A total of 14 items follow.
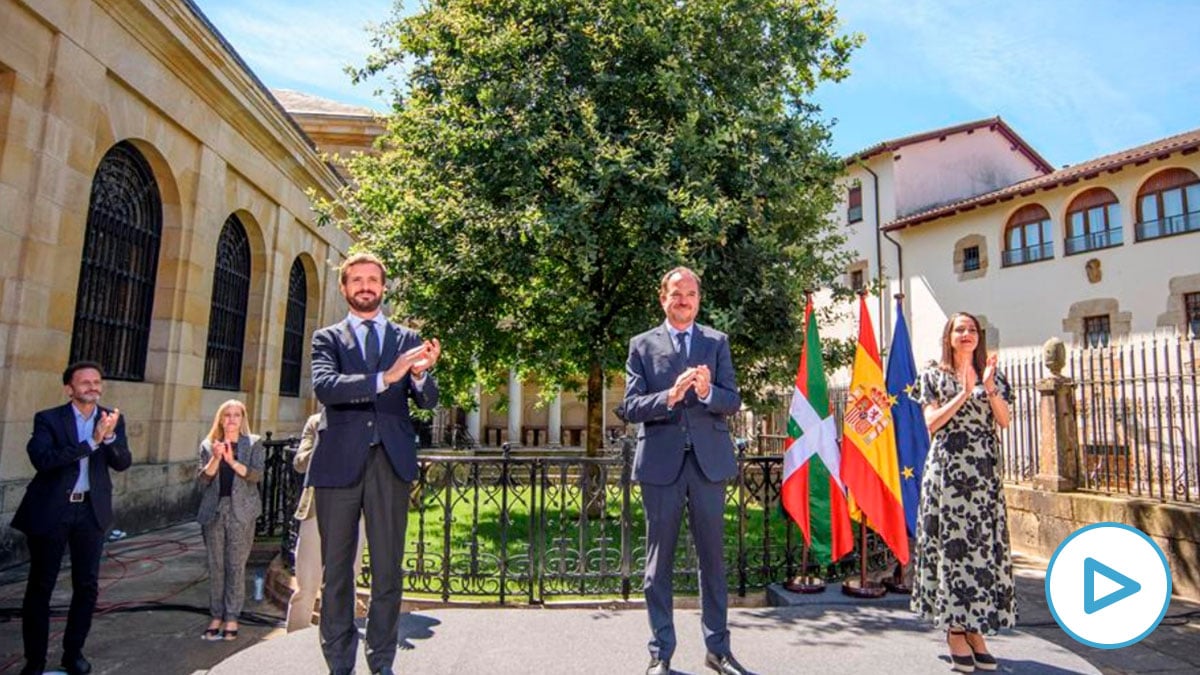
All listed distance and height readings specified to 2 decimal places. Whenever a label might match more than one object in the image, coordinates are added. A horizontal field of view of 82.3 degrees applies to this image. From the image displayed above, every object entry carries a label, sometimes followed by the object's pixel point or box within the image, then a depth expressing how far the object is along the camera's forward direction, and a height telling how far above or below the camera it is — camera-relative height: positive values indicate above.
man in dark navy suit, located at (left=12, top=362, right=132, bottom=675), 4.74 -0.71
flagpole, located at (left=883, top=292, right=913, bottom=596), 6.52 -1.45
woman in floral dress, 4.32 -0.46
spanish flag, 6.32 -0.19
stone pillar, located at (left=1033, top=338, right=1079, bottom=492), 9.85 +0.17
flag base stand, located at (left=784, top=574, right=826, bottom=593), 6.50 -1.47
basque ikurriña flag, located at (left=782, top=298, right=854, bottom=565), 6.63 -0.32
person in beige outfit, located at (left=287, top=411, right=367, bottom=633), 5.49 -1.25
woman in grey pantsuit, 6.07 -0.92
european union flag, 6.68 +0.09
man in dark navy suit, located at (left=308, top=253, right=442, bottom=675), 3.58 -0.29
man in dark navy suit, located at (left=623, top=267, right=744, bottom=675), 4.02 -0.15
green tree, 8.95 +3.37
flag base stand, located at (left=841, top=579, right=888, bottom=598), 6.31 -1.45
